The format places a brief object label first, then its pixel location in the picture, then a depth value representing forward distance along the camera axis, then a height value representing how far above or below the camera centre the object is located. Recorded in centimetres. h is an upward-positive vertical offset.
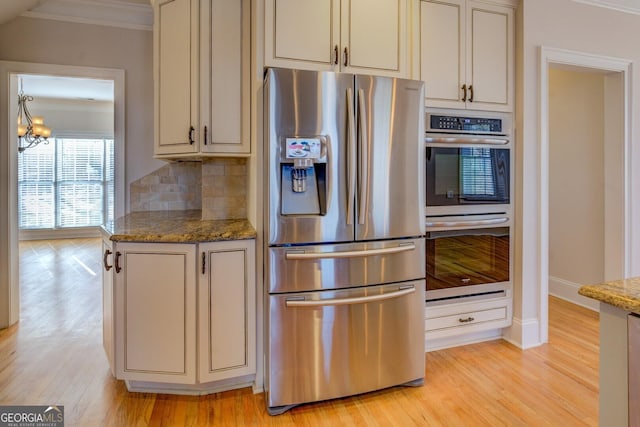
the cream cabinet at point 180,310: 193 -54
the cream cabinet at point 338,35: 201 +102
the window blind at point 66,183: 745 +56
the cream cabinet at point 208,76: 215 +81
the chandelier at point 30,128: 561 +131
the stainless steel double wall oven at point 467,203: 240 +6
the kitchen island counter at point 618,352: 89 -36
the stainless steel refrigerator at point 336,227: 184 -8
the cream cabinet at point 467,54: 240 +109
